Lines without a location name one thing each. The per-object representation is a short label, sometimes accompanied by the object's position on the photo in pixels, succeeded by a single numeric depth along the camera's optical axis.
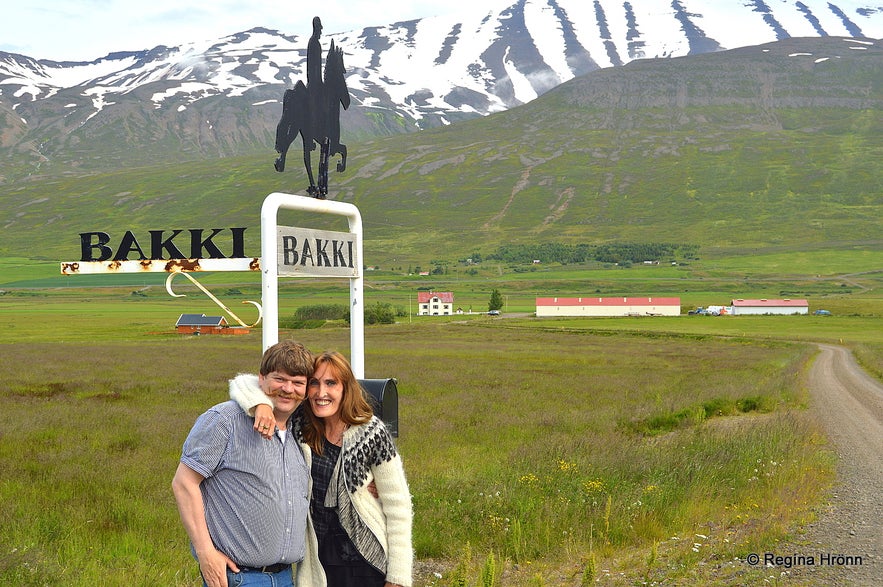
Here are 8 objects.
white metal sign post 5.91
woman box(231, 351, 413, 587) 4.68
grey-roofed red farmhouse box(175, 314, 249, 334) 73.12
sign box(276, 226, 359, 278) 6.04
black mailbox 5.87
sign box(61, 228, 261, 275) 6.15
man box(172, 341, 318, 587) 4.41
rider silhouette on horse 6.86
